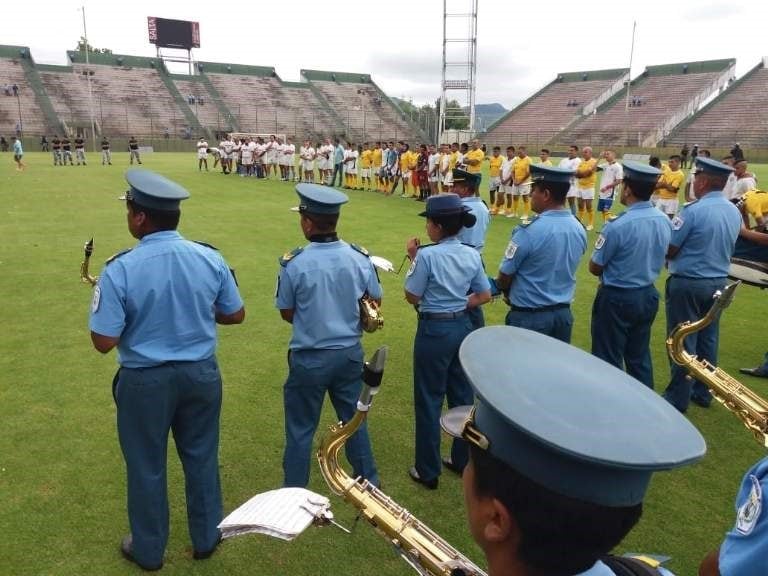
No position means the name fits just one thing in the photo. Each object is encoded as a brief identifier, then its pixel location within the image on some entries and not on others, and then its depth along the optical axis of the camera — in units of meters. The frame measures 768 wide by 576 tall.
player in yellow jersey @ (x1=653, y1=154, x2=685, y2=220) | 14.07
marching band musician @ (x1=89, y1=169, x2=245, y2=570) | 3.16
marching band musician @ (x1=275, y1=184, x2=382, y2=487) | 3.74
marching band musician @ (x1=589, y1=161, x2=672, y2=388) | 5.10
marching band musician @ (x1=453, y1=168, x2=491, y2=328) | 6.45
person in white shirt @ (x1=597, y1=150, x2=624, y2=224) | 15.45
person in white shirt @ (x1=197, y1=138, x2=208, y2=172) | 28.28
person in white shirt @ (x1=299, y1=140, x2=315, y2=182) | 23.94
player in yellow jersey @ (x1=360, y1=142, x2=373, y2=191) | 23.16
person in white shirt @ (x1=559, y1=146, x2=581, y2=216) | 15.76
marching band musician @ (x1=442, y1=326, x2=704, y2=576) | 1.12
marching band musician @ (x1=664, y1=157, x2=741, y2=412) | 5.33
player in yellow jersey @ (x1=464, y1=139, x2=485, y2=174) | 17.27
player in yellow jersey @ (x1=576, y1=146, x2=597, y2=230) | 15.21
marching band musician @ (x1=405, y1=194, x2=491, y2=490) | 4.20
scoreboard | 58.50
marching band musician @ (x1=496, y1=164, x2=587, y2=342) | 4.63
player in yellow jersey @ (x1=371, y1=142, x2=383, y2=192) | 22.89
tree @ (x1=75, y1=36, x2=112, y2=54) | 72.75
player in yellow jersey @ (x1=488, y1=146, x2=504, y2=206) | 17.81
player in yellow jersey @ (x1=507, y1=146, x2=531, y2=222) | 16.39
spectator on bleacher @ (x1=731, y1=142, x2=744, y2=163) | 14.80
